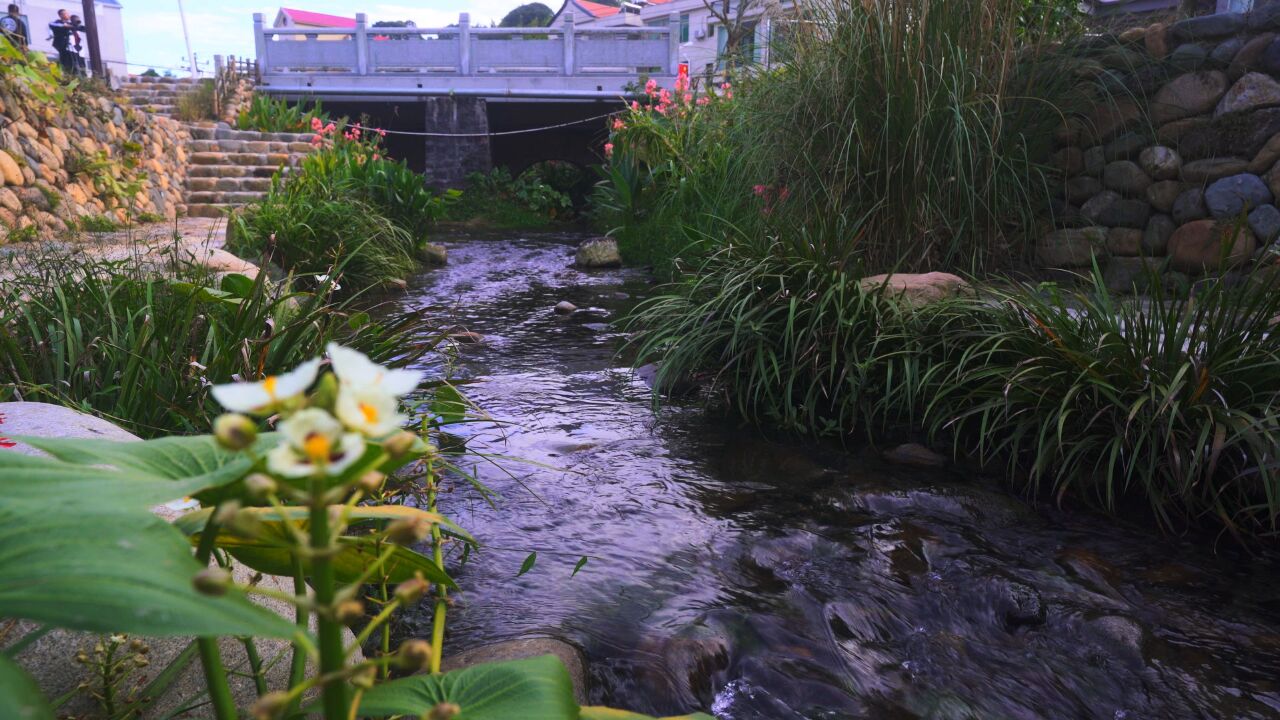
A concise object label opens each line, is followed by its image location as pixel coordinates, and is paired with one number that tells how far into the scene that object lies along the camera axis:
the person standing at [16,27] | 8.12
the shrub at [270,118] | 14.01
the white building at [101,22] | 24.66
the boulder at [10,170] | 7.13
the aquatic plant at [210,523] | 0.57
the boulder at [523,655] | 1.88
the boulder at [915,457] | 3.40
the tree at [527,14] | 67.81
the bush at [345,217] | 6.72
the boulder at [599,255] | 9.22
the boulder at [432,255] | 9.45
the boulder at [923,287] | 3.88
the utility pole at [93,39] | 13.19
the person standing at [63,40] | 13.61
